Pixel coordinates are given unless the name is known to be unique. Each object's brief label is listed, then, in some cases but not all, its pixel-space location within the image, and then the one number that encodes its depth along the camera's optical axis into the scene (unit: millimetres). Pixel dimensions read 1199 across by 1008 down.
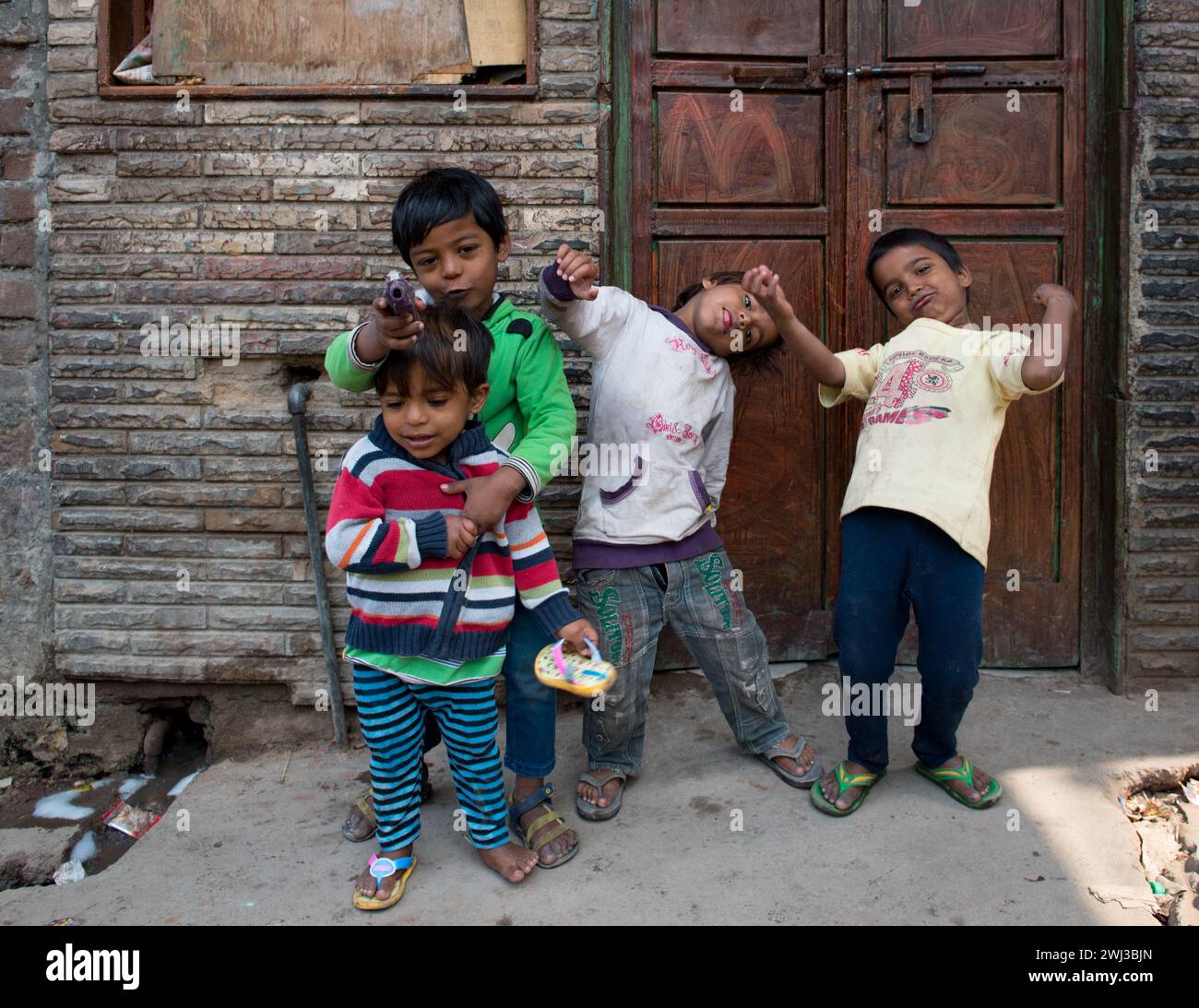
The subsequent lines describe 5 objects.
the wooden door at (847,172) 3488
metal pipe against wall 3322
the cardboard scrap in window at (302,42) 3367
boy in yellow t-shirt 2684
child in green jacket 2553
